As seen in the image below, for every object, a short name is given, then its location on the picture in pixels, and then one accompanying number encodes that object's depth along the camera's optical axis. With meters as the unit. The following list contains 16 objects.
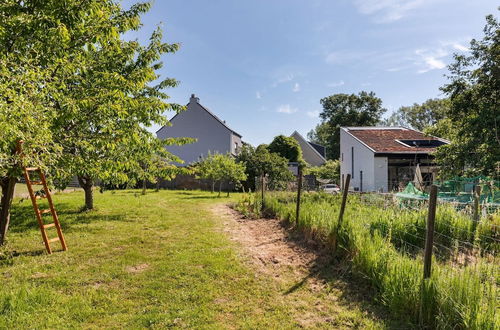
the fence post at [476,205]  6.05
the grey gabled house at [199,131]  31.02
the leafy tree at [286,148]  36.72
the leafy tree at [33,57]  3.86
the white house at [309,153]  45.12
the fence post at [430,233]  3.46
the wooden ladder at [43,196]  5.83
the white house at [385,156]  20.45
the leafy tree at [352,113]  51.62
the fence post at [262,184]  11.60
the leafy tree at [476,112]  12.98
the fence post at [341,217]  5.56
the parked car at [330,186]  24.27
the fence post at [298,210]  7.77
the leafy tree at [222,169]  20.62
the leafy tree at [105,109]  5.73
